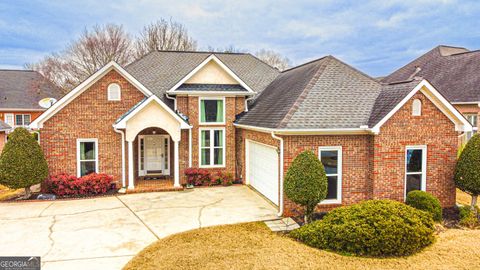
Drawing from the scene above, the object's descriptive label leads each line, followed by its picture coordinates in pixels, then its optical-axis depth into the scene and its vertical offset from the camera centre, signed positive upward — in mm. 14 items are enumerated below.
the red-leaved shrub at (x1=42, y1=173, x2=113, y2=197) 14242 -2610
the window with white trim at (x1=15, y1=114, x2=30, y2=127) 35188 +539
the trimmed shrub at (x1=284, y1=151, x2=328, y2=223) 9883 -1719
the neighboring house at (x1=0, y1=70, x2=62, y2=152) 34750 +3247
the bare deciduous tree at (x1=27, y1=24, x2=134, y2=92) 33125 +7070
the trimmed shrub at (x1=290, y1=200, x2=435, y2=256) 8109 -2667
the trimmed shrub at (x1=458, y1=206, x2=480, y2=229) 10681 -3058
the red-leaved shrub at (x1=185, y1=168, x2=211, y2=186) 16141 -2547
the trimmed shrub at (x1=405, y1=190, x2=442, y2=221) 10844 -2581
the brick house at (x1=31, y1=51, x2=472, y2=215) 11703 -112
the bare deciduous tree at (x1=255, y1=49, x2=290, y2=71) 47000 +9436
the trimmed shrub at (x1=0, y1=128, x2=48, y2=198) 13133 -1513
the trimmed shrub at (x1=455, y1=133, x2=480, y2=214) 11250 -1539
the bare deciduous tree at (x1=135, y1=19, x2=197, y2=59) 36844 +9765
